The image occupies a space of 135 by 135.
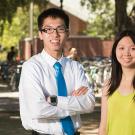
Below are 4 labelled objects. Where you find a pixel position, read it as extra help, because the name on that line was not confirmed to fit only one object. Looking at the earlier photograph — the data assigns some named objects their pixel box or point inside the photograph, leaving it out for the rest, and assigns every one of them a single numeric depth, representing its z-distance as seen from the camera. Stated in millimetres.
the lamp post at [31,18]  41031
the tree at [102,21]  37125
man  4355
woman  4332
